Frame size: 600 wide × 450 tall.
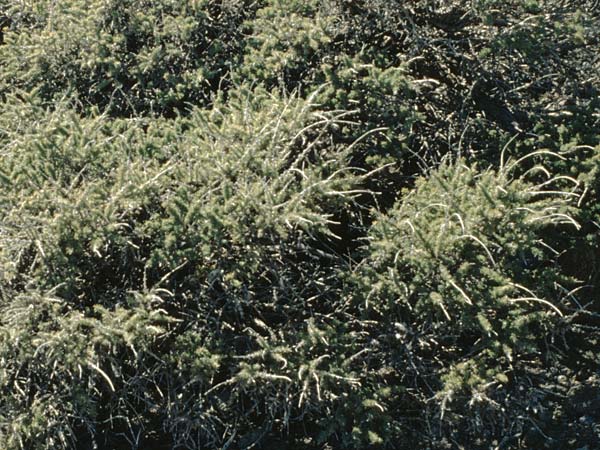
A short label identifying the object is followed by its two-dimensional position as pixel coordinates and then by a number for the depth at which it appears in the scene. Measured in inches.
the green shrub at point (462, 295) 200.2
